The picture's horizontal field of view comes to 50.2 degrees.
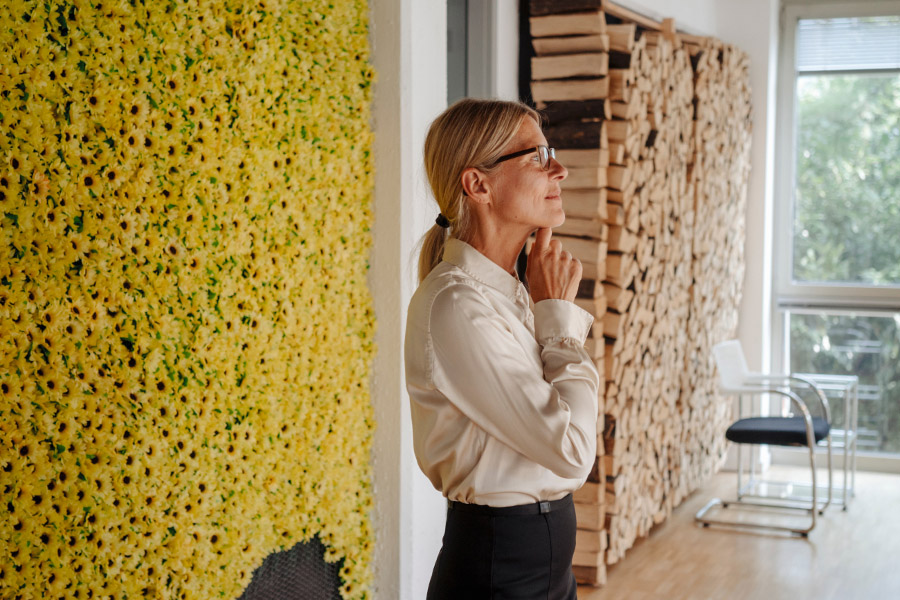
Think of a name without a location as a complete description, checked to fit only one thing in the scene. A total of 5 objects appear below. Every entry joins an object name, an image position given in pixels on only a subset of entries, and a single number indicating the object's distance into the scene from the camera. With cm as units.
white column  263
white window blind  567
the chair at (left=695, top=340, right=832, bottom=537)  441
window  569
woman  138
